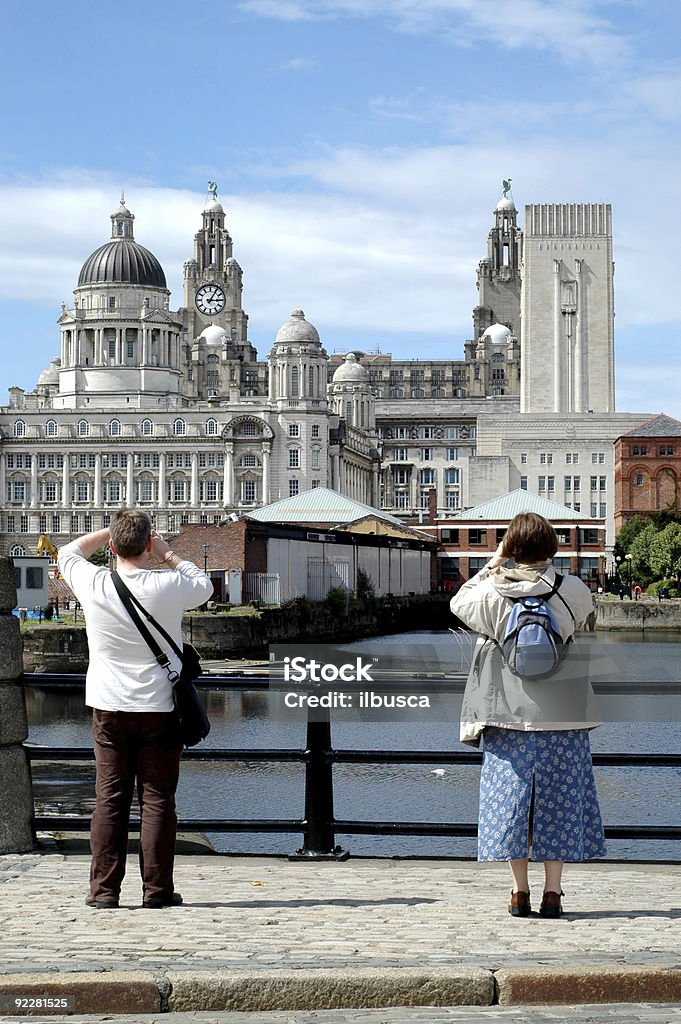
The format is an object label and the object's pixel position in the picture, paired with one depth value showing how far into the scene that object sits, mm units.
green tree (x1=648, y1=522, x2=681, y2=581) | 102438
